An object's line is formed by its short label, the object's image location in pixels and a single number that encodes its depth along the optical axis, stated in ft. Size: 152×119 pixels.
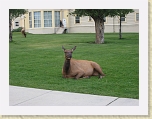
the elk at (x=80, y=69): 22.16
